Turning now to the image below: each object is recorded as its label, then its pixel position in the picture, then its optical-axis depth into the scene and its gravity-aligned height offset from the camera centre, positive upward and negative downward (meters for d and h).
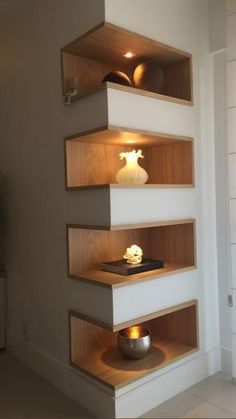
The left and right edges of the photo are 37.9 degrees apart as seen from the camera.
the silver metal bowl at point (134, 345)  1.90 -0.79
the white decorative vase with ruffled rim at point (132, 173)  1.92 +0.17
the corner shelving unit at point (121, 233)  1.73 -0.19
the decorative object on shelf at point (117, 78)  1.84 +0.68
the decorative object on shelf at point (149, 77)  1.98 +0.73
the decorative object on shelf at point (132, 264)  1.88 -0.35
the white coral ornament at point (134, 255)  2.01 -0.30
